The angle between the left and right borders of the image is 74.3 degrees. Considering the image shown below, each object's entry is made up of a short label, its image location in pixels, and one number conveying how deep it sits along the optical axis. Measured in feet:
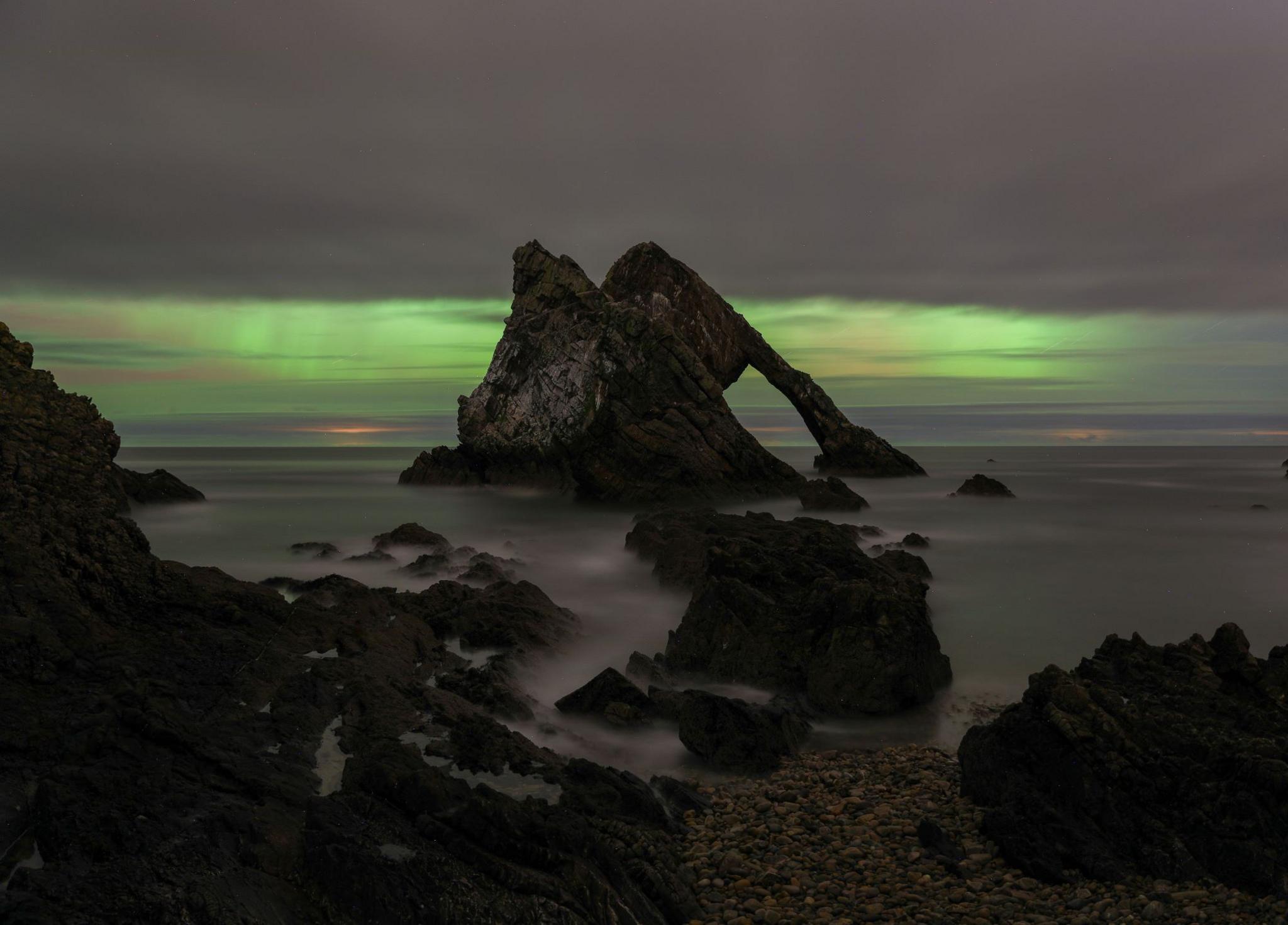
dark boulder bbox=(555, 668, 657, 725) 33.40
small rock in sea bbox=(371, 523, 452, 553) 73.00
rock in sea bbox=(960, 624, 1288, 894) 21.02
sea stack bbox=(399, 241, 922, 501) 128.88
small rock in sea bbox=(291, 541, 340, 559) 72.95
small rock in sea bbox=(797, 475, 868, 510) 115.75
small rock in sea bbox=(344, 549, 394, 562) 67.97
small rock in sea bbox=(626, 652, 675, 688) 39.96
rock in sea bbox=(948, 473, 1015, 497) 148.10
